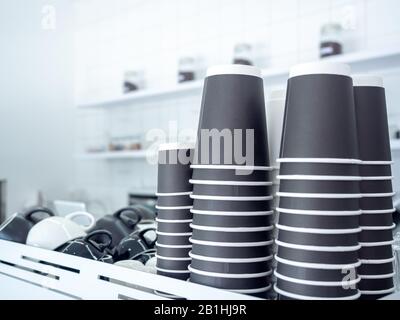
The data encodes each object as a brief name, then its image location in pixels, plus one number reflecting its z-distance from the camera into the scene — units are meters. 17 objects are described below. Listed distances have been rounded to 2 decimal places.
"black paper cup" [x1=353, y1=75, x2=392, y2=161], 0.57
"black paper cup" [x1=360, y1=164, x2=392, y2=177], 0.57
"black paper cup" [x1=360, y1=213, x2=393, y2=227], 0.56
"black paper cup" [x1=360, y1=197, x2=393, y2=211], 0.57
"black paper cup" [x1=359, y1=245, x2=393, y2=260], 0.56
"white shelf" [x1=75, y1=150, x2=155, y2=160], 2.60
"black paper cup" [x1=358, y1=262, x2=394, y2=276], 0.56
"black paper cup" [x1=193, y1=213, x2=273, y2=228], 0.54
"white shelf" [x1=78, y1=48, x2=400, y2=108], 1.69
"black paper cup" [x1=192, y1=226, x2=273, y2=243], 0.54
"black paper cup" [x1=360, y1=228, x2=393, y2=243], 0.56
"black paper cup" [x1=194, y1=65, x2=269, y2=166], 0.56
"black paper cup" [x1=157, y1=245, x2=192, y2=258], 0.63
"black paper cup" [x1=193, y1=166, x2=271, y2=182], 0.55
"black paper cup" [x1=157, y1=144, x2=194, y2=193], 0.64
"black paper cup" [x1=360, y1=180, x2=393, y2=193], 0.57
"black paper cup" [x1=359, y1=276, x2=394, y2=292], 0.56
